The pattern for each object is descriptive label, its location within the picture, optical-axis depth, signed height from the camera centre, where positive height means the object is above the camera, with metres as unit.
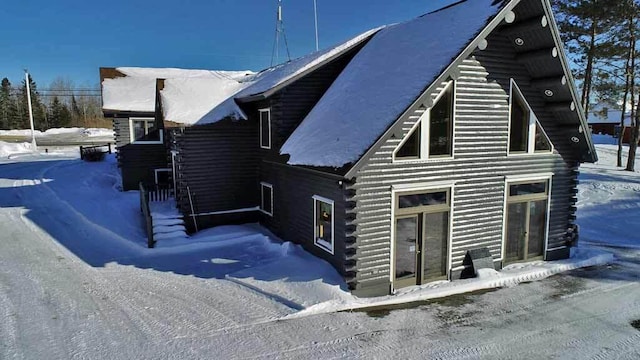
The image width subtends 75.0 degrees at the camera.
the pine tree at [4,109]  62.69 +3.82
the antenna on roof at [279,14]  17.41 +4.85
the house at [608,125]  52.31 +0.22
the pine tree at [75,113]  74.39 +4.02
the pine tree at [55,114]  65.50 +3.11
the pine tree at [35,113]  64.50 +3.32
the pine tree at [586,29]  22.11 +5.47
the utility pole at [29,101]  38.12 +3.08
